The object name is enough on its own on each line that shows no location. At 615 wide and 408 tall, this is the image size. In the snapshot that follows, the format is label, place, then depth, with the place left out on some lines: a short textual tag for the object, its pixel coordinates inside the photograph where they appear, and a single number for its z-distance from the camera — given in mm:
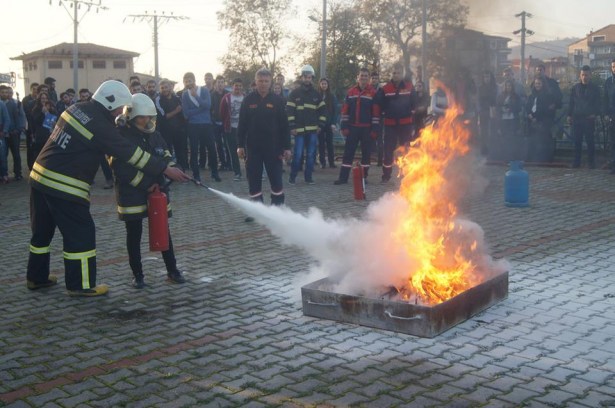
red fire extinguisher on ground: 12019
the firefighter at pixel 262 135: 10078
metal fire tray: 5383
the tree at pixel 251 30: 50219
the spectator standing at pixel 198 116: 15195
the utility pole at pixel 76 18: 43031
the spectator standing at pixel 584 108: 15664
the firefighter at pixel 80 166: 6566
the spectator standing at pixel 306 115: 14292
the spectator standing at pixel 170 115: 15039
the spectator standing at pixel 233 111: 15727
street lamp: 35156
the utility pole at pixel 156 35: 51922
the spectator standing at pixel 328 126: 16514
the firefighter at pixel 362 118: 14039
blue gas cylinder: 11383
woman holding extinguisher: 6855
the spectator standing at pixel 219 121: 16906
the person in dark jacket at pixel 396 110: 14078
